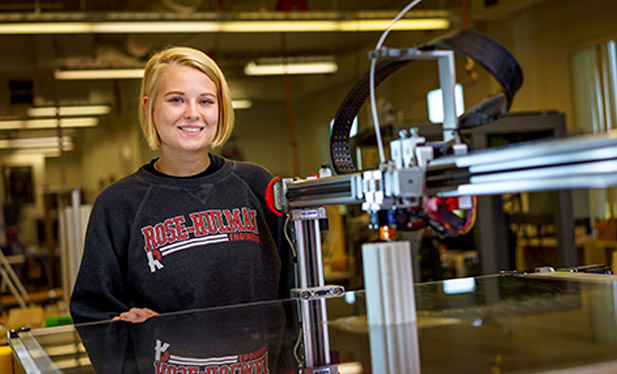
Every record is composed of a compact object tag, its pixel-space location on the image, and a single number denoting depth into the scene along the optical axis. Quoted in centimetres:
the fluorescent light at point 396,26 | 614
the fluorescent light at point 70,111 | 553
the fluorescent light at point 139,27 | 551
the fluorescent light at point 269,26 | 588
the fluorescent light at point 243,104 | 594
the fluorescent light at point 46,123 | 544
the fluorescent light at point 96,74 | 562
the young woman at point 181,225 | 140
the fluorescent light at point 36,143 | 543
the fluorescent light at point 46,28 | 535
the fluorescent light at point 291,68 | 607
